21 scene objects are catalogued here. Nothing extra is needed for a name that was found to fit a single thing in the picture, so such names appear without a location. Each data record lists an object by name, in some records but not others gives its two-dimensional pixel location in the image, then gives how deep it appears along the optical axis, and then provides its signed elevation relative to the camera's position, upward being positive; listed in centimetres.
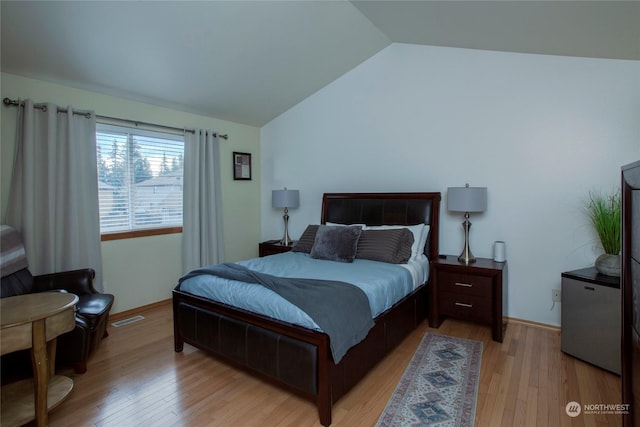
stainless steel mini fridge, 234 -84
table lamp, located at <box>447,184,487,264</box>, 312 +3
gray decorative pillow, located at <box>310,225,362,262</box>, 323 -38
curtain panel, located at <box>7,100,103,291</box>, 280 +14
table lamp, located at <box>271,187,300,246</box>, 439 +8
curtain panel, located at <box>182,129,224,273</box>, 400 +3
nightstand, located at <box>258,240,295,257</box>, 429 -56
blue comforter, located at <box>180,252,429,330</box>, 214 -59
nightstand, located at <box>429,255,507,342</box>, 290 -80
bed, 192 -95
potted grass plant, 253 -22
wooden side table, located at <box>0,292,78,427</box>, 163 -67
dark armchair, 238 -73
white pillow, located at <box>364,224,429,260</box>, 336 -34
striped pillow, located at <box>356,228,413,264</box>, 315 -40
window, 346 +31
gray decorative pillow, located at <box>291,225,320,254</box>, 371 -40
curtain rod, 276 +88
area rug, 193 -122
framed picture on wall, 469 +57
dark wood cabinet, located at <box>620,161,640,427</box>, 124 -35
